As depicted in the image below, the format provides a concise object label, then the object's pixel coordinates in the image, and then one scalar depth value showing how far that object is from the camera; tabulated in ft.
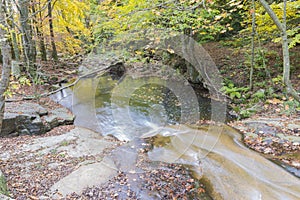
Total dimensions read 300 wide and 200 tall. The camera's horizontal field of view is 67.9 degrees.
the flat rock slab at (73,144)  17.75
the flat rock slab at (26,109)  23.10
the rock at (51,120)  24.20
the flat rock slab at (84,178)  12.16
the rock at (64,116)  25.95
